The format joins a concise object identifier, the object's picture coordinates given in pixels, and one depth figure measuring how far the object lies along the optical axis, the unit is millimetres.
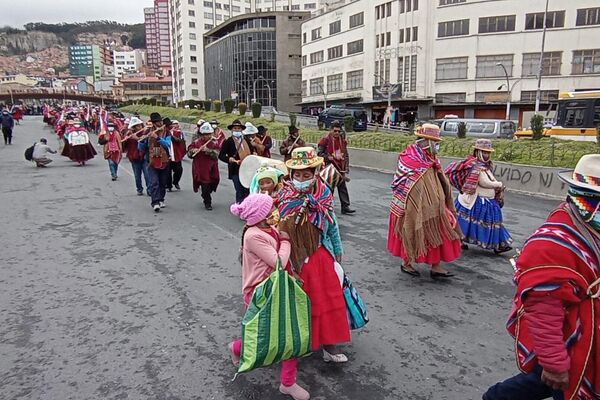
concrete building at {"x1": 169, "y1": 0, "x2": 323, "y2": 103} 106188
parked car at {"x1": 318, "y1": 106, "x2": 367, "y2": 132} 29428
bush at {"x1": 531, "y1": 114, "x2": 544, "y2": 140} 16069
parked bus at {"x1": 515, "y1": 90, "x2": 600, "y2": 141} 18609
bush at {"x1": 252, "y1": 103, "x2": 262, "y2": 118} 32562
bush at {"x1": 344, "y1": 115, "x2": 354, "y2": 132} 21625
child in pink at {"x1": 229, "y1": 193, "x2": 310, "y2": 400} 3104
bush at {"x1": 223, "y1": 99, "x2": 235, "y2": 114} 40156
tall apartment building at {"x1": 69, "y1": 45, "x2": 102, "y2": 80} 195750
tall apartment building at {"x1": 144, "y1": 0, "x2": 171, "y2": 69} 169000
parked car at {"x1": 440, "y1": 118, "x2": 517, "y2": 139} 20469
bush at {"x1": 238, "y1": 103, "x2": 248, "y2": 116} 36356
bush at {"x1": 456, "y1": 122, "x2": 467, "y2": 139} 18656
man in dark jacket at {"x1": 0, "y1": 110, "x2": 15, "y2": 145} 25047
